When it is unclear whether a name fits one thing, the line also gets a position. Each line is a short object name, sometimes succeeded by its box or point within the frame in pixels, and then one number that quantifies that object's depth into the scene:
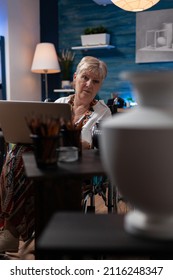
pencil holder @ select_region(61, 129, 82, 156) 1.23
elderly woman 2.07
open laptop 1.39
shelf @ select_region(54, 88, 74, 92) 4.81
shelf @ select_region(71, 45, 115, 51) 4.56
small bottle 2.76
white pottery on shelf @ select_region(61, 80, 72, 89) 4.89
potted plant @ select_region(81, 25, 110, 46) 4.57
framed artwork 4.38
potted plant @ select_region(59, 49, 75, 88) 4.93
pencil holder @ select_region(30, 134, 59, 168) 1.01
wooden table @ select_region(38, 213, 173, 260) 0.68
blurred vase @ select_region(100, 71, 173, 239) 0.65
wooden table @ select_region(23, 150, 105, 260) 0.94
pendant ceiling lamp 2.77
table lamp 4.53
